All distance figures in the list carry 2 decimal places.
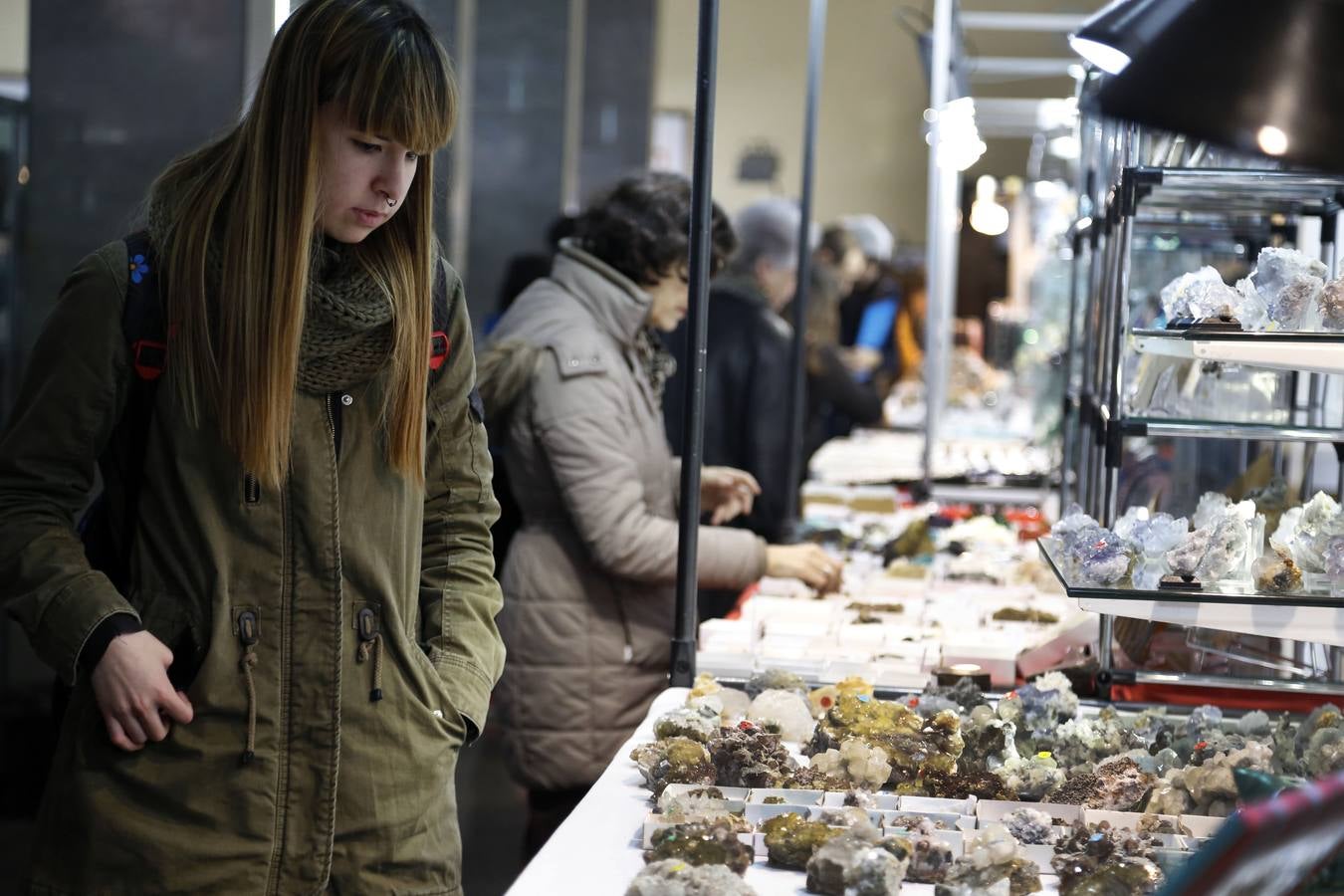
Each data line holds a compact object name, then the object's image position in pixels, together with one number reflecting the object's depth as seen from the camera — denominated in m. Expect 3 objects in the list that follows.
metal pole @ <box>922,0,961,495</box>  5.04
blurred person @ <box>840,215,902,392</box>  10.41
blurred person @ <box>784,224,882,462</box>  6.44
